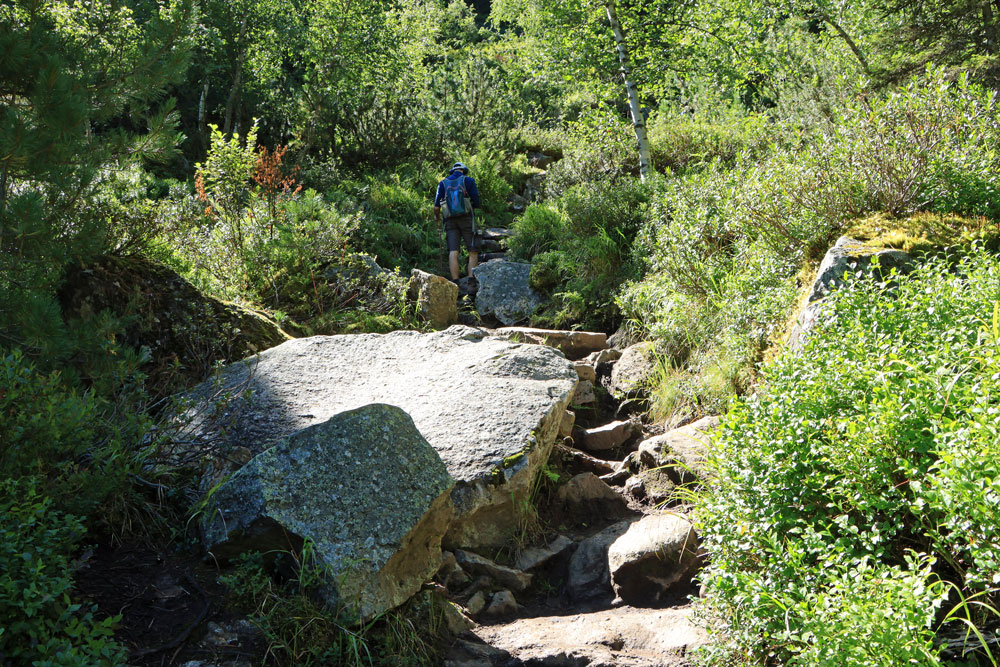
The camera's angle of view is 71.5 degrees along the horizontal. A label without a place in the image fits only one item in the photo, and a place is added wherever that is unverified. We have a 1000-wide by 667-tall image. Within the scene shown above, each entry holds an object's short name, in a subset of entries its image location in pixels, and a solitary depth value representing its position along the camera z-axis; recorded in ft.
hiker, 35.37
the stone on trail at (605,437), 20.38
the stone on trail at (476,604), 14.05
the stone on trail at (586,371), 23.29
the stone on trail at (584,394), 22.26
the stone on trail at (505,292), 32.22
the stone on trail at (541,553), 15.75
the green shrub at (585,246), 30.01
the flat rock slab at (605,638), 12.14
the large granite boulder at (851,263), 15.76
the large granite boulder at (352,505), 11.20
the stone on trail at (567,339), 26.21
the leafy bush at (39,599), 8.21
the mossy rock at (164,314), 17.13
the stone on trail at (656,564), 14.19
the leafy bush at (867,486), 8.08
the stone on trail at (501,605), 14.19
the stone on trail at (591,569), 14.99
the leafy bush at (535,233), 36.37
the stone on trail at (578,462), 18.93
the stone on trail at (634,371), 22.81
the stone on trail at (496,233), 41.38
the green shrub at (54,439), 9.79
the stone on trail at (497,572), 15.11
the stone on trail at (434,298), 27.91
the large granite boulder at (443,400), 15.49
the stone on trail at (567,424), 19.61
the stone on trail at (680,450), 16.56
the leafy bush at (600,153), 39.88
